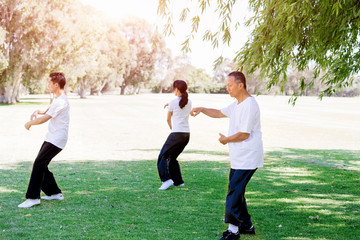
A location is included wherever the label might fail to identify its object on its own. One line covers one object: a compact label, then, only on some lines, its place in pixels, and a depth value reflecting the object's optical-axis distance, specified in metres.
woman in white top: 6.90
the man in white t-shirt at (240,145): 4.25
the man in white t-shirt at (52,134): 5.58
